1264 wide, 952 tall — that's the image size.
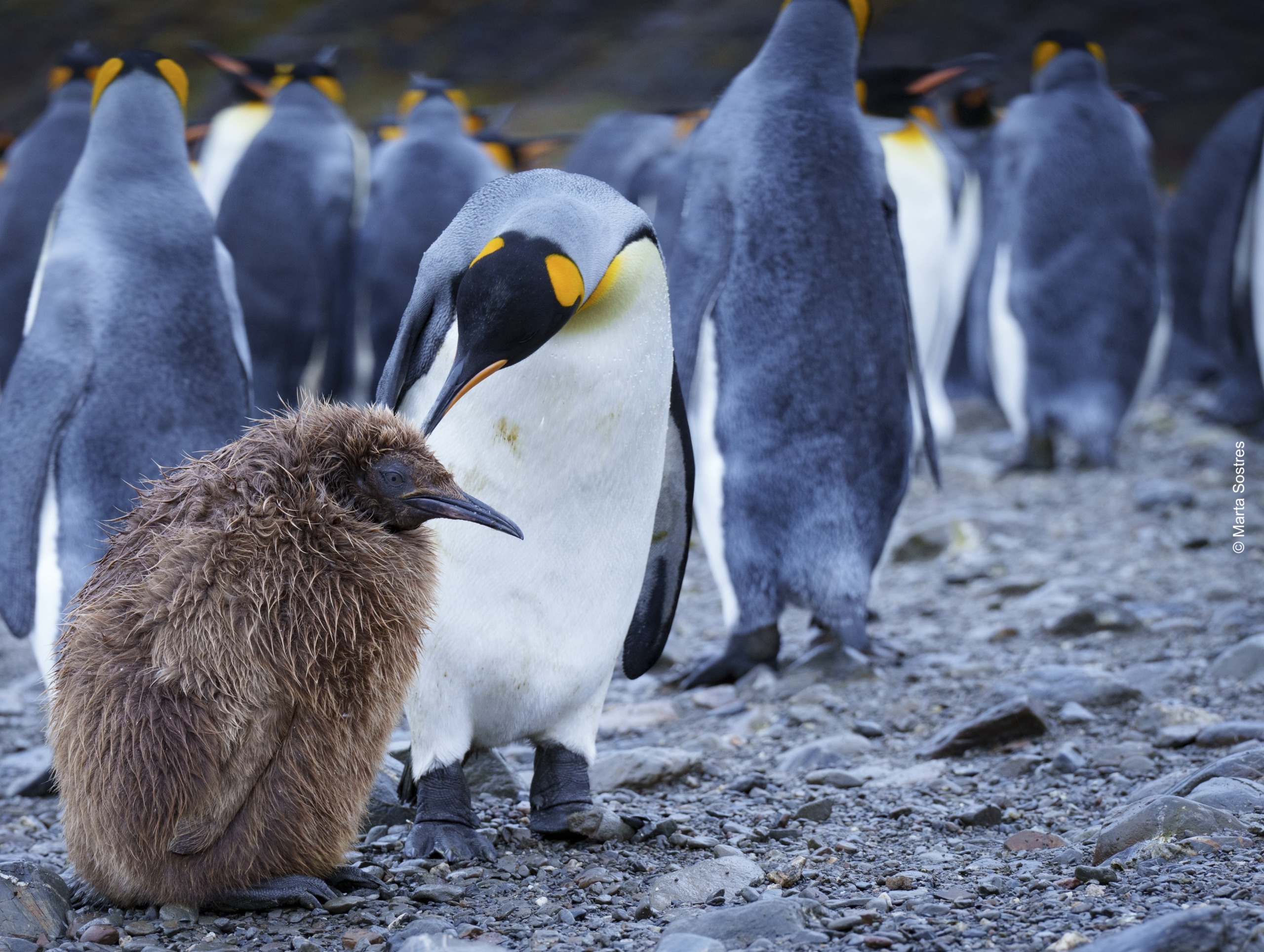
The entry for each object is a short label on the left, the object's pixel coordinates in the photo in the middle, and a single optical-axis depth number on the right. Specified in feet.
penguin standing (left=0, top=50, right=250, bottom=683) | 9.52
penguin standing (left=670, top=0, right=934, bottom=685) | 11.03
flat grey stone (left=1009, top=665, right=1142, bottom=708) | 9.27
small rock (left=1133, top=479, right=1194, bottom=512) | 16.37
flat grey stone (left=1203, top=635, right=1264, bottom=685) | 9.51
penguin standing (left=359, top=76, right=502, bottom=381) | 19.54
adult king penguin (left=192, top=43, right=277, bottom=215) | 23.88
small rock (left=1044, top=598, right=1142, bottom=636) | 11.41
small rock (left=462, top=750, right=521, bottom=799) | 8.39
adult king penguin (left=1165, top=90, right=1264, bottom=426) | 20.59
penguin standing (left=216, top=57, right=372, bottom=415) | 18.35
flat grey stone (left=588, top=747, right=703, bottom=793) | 8.38
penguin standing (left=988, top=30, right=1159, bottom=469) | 19.01
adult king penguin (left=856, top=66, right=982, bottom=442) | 15.48
